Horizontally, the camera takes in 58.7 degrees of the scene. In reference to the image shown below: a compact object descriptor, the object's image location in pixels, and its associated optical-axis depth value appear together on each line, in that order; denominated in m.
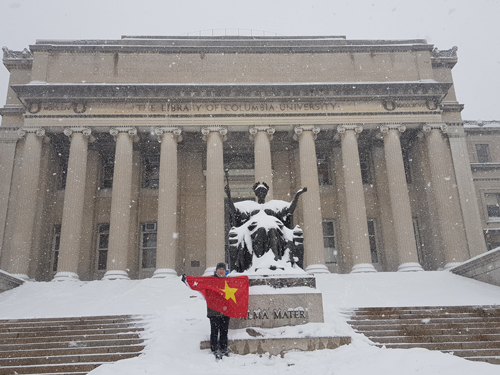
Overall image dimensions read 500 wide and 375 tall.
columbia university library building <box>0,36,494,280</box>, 21.94
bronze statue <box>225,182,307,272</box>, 9.44
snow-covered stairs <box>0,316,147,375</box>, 8.32
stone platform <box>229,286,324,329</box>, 8.40
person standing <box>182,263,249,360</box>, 7.57
